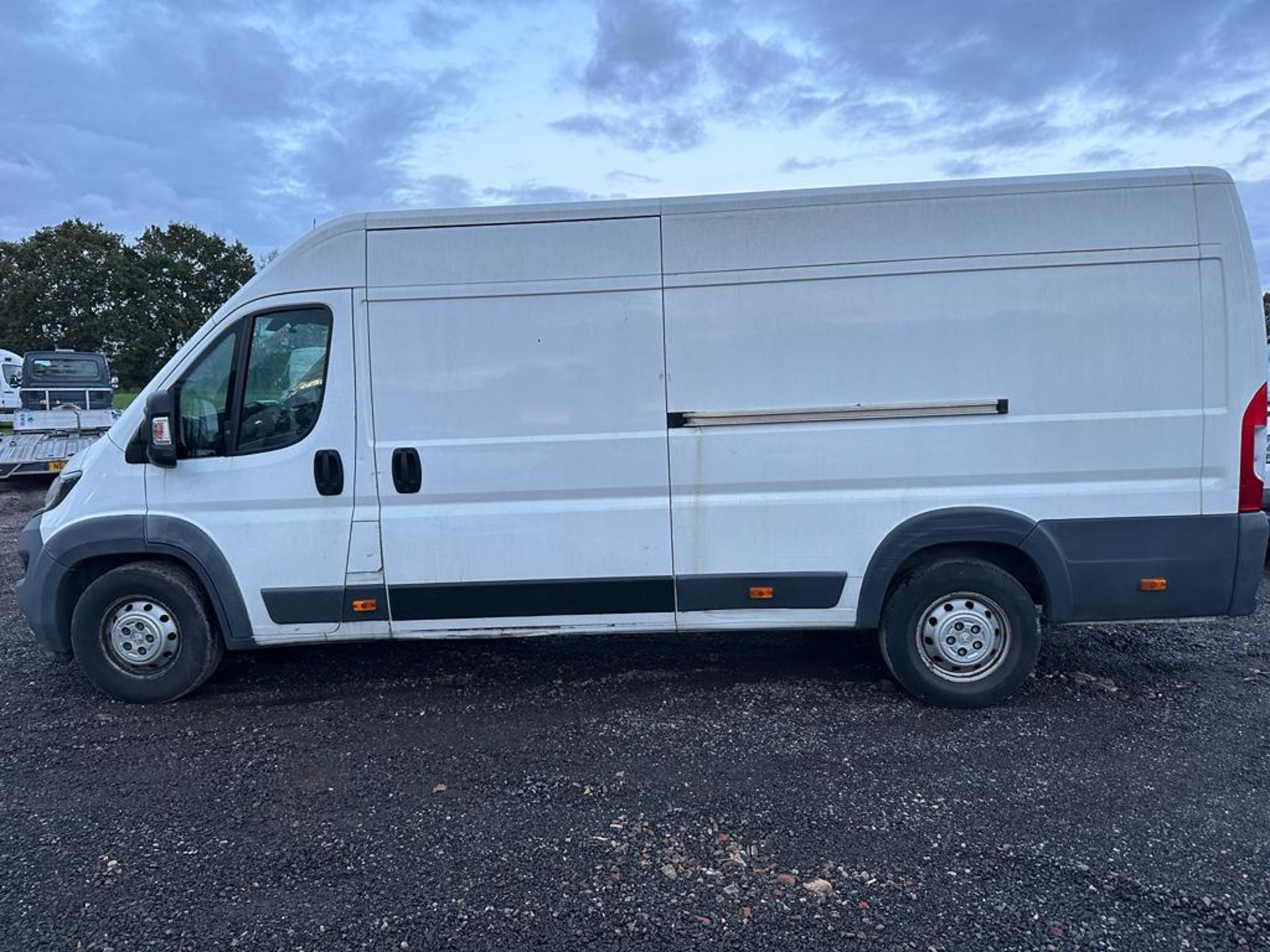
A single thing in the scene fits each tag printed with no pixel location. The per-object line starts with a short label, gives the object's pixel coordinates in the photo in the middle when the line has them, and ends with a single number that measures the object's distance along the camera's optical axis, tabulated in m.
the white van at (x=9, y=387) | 20.12
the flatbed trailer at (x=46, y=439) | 11.94
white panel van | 4.05
